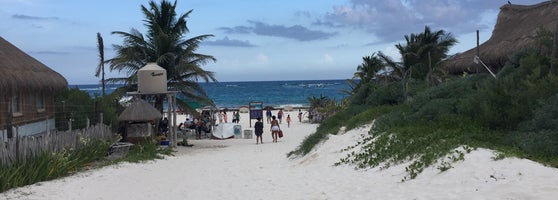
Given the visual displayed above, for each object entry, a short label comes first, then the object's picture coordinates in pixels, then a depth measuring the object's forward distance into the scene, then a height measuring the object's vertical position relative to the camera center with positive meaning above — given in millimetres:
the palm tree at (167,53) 24250 +1923
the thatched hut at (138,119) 19609 -929
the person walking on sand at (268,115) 39841 -1747
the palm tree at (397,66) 23375 +1026
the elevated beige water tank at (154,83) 21531 +460
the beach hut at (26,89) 15117 +252
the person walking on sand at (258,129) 23277 -1626
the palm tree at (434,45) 22766 +1885
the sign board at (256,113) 32406 -1296
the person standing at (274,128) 23500 -1612
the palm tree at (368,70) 32000 +1243
